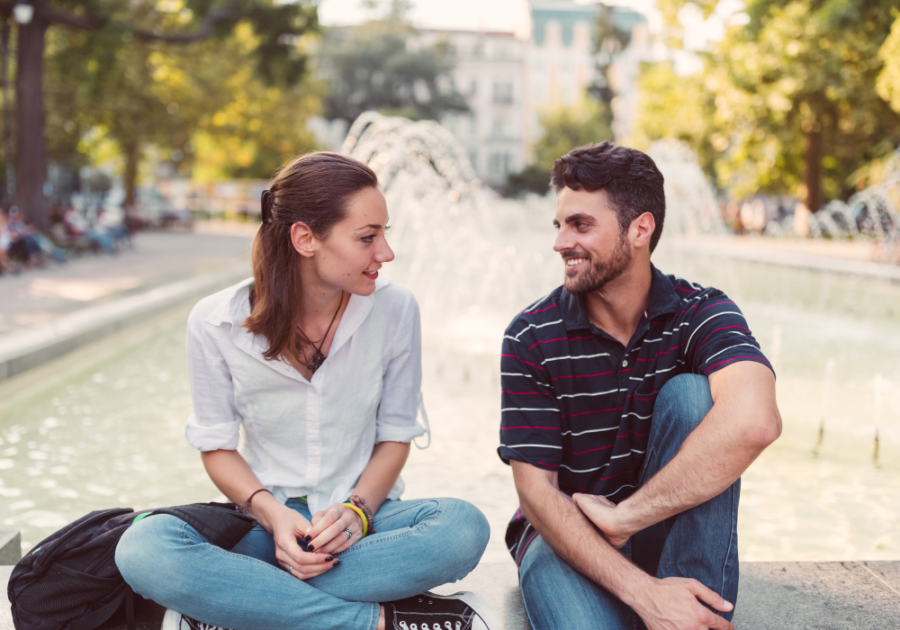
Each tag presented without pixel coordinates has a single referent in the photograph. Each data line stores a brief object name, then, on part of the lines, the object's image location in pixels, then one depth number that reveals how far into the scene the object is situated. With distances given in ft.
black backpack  6.86
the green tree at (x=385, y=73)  159.33
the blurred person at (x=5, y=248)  44.01
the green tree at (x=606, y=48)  175.63
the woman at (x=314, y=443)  6.67
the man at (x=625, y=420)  6.52
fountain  12.45
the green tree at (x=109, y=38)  50.37
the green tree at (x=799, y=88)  47.91
